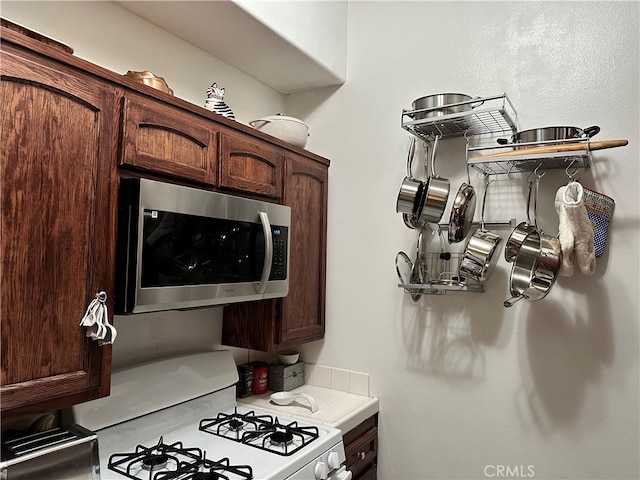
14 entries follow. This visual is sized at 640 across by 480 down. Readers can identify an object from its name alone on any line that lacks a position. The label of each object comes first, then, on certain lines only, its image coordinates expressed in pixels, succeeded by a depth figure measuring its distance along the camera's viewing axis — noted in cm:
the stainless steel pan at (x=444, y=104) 175
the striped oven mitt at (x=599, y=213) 159
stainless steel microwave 127
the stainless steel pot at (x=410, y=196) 184
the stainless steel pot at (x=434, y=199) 180
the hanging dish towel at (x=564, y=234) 150
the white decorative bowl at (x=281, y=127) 198
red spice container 210
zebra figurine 170
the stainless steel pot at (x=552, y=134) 157
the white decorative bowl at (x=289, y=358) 222
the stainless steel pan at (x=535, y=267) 156
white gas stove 135
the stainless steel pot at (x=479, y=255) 171
